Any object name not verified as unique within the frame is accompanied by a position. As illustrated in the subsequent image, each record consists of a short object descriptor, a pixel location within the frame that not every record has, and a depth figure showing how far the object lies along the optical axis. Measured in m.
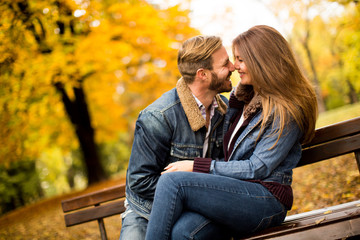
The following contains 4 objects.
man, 2.95
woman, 2.44
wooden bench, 2.29
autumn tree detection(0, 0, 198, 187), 6.38
